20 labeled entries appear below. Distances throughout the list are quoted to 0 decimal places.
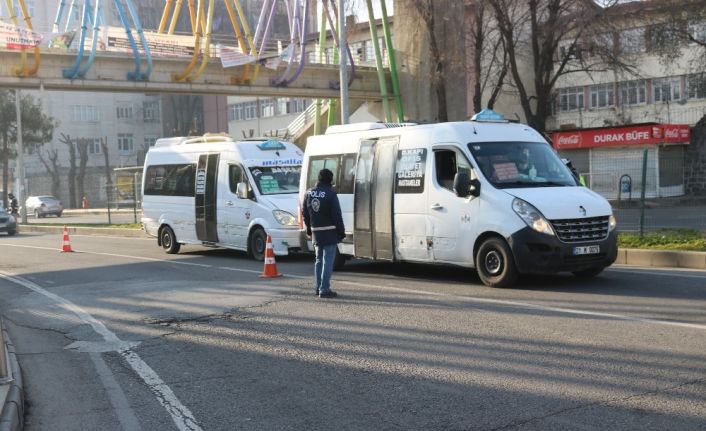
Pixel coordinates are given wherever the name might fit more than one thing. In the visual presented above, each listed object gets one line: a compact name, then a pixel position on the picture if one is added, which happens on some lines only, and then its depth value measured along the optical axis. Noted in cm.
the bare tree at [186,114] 8356
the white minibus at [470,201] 1077
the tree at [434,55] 3391
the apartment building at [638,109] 2416
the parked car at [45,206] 5588
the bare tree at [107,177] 4153
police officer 1080
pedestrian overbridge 3188
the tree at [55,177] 7275
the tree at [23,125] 6462
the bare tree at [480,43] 3444
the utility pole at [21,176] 4459
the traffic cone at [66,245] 2125
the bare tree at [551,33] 3170
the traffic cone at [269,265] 1339
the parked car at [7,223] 3319
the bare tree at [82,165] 7362
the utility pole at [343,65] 2627
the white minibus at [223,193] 1633
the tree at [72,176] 7338
